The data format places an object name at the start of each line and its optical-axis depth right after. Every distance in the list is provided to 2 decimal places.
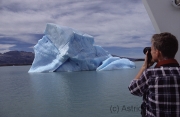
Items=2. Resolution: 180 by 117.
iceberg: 33.50
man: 1.52
